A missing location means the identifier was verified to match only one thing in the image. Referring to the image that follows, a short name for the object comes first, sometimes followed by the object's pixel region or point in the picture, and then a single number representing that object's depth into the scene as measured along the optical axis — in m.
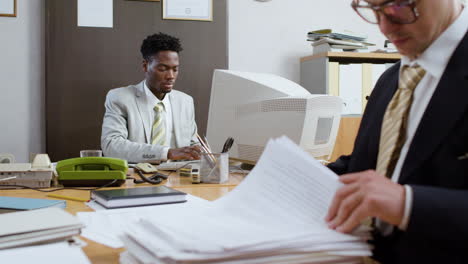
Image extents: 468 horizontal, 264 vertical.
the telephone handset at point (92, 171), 1.54
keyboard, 1.97
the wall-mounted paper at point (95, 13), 3.01
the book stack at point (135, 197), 1.18
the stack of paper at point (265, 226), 0.61
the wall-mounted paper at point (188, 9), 3.15
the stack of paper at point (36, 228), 0.83
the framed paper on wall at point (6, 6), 2.97
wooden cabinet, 3.21
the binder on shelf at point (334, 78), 3.20
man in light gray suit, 2.74
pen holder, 1.63
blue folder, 1.13
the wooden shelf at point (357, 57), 3.20
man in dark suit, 0.59
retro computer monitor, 1.82
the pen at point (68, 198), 1.31
